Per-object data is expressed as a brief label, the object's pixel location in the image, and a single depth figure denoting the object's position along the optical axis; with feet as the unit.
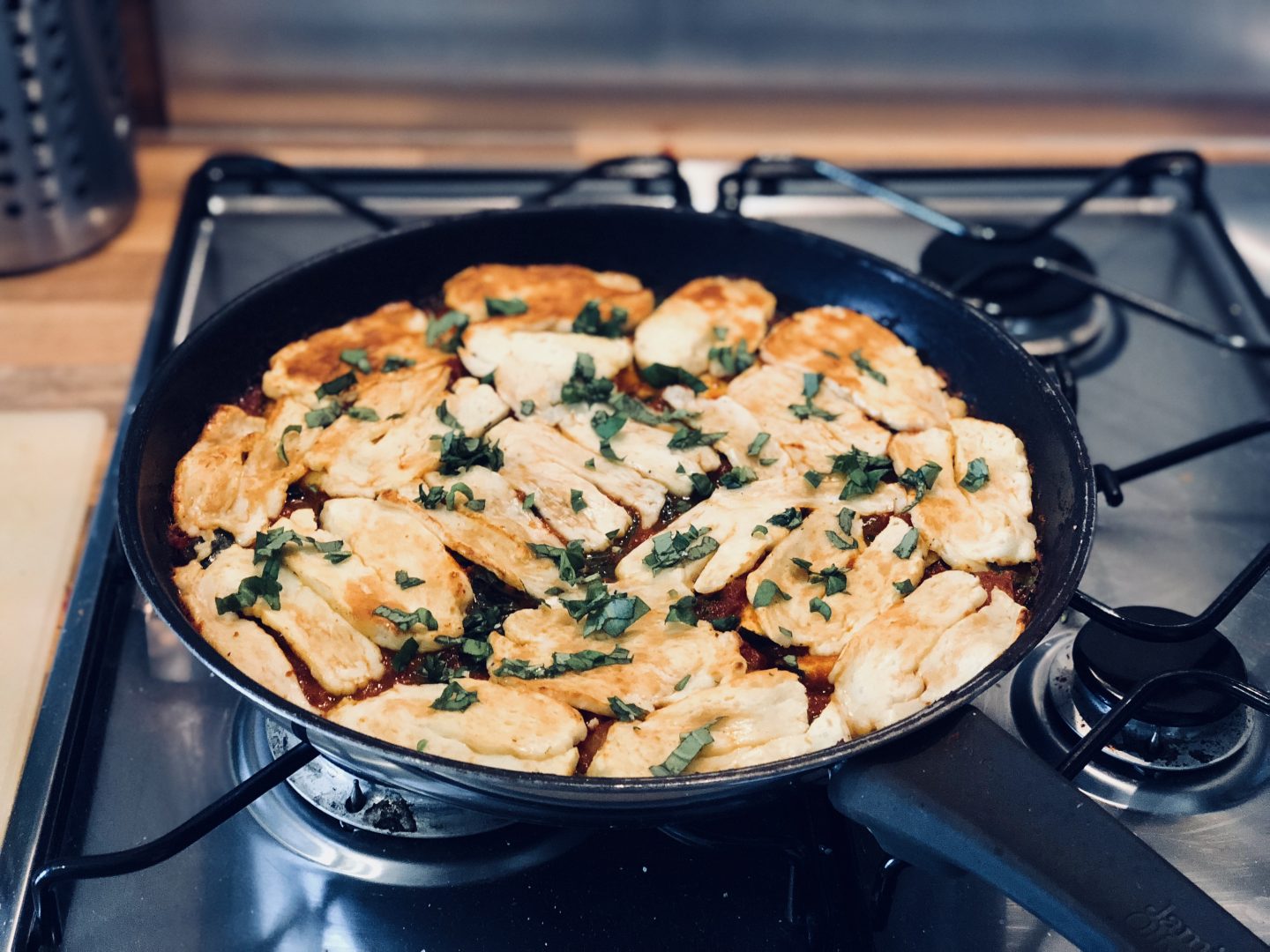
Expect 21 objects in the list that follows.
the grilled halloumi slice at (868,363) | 1.41
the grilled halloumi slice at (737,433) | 1.35
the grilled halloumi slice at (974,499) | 1.25
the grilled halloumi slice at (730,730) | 1.05
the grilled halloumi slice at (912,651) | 1.09
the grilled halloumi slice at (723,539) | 1.23
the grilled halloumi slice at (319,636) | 1.13
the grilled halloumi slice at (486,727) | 1.04
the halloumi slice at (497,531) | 1.22
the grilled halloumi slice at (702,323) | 1.48
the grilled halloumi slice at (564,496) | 1.28
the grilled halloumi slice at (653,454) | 1.33
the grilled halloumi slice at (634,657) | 1.11
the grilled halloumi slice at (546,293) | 1.52
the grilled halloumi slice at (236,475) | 1.25
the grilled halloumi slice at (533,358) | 1.43
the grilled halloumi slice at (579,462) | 1.31
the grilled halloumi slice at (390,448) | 1.31
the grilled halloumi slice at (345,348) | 1.40
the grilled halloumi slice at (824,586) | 1.19
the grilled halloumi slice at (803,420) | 1.37
